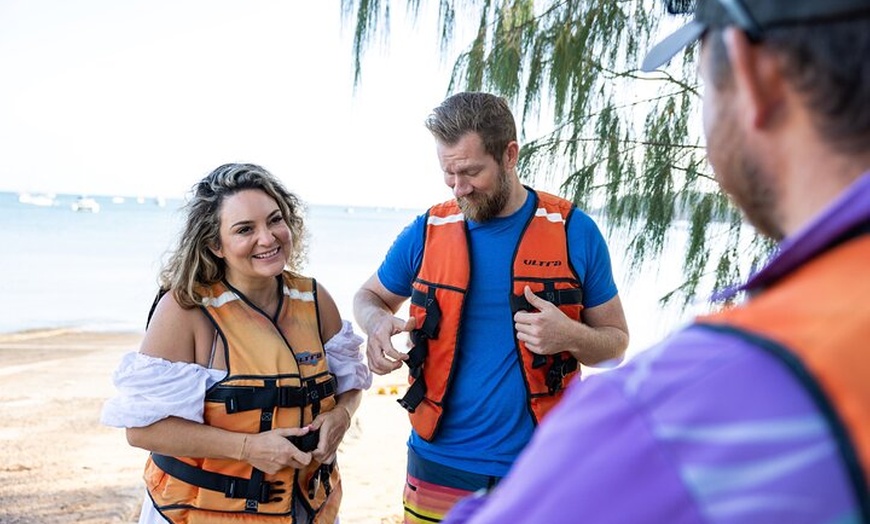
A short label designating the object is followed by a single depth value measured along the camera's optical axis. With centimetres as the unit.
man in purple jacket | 55
